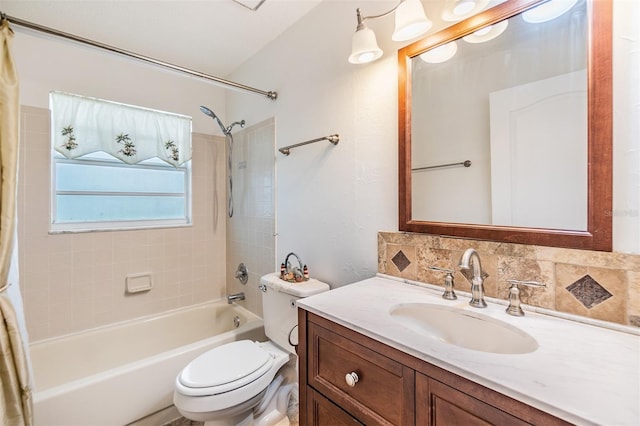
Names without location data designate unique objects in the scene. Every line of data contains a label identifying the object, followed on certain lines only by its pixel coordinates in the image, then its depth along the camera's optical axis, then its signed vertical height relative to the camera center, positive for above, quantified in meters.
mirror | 0.75 +0.27
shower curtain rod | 1.14 +0.80
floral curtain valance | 1.83 +0.61
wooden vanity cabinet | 0.53 -0.42
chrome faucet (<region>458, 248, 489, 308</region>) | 0.87 -0.24
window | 1.86 +0.37
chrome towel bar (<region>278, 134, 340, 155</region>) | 1.44 +0.39
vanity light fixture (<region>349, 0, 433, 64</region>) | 0.98 +0.69
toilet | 1.19 -0.77
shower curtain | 1.03 -0.18
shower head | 2.08 +0.76
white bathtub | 1.31 -0.91
